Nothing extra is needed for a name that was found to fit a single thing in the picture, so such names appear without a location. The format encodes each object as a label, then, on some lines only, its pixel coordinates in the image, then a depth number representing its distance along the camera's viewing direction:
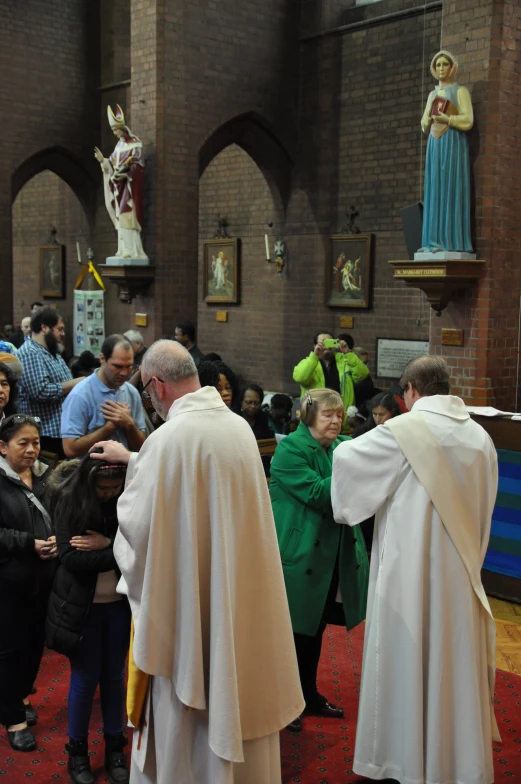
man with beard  5.71
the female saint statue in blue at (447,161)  7.26
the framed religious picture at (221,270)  13.72
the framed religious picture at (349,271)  11.79
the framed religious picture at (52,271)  16.53
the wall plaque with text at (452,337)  7.67
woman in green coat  4.00
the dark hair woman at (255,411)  7.28
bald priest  2.86
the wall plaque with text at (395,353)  11.28
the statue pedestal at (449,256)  7.36
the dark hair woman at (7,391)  4.71
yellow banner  14.55
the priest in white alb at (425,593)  3.44
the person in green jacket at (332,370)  8.65
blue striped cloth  6.04
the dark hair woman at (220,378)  5.07
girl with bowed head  3.43
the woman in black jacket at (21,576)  3.85
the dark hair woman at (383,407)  5.74
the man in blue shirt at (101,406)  4.81
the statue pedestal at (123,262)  11.13
